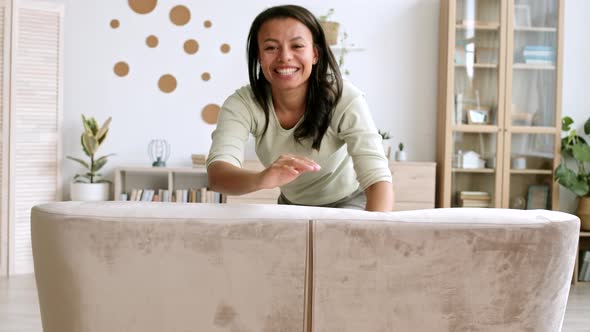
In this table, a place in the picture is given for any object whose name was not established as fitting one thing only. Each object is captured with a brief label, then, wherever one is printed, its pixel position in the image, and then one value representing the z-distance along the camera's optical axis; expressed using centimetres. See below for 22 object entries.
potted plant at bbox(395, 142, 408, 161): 475
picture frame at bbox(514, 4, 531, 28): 470
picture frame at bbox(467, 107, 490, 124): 475
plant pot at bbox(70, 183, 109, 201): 457
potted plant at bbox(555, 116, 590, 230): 448
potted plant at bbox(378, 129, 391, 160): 473
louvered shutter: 448
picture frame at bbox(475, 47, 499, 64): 473
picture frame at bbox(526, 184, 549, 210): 476
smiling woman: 159
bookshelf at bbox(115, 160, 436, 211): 456
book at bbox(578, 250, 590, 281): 466
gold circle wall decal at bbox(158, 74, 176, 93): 496
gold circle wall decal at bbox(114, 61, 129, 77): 496
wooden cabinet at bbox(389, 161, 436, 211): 457
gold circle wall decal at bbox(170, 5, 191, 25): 495
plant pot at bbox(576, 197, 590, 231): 455
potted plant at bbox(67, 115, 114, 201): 457
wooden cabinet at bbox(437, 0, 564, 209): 469
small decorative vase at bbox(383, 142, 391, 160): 473
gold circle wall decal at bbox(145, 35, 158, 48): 496
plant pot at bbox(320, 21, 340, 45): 475
